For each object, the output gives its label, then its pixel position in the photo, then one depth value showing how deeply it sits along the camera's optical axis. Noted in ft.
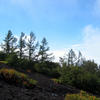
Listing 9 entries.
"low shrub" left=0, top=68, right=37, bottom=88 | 21.70
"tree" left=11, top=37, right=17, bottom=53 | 98.17
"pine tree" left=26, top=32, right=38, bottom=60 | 95.81
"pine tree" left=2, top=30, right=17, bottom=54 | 101.53
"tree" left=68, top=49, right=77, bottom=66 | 107.80
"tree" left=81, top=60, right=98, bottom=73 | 110.09
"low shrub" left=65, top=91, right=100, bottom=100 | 14.79
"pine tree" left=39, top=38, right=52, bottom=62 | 96.45
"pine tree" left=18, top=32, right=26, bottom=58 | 97.27
